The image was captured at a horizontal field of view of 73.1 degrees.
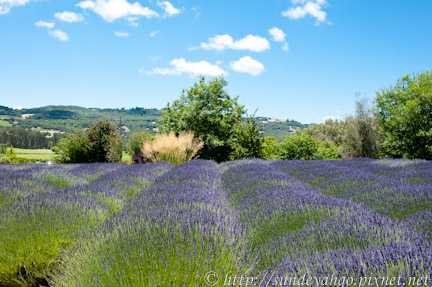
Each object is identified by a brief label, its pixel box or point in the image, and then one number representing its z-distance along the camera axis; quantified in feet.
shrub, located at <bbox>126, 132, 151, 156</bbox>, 65.26
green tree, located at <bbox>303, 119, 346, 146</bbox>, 173.38
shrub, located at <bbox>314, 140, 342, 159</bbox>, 55.43
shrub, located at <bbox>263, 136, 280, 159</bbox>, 59.53
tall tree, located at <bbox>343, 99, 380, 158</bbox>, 65.41
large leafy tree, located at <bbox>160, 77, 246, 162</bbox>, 55.83
